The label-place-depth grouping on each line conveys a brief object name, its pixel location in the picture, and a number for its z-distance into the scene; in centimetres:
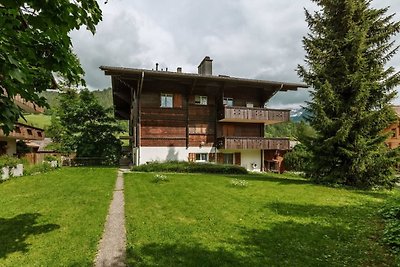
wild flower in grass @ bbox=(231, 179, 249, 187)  1570
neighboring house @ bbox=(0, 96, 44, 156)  2330
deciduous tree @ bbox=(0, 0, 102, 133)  346
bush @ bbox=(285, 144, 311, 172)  1820
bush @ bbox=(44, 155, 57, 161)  2720
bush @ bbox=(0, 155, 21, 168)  1925
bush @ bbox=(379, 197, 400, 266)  643
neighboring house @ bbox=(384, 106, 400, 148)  4300
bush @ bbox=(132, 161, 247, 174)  2386
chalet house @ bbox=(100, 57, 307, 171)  2698
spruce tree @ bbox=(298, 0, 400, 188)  1623
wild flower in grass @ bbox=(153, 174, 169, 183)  1723
